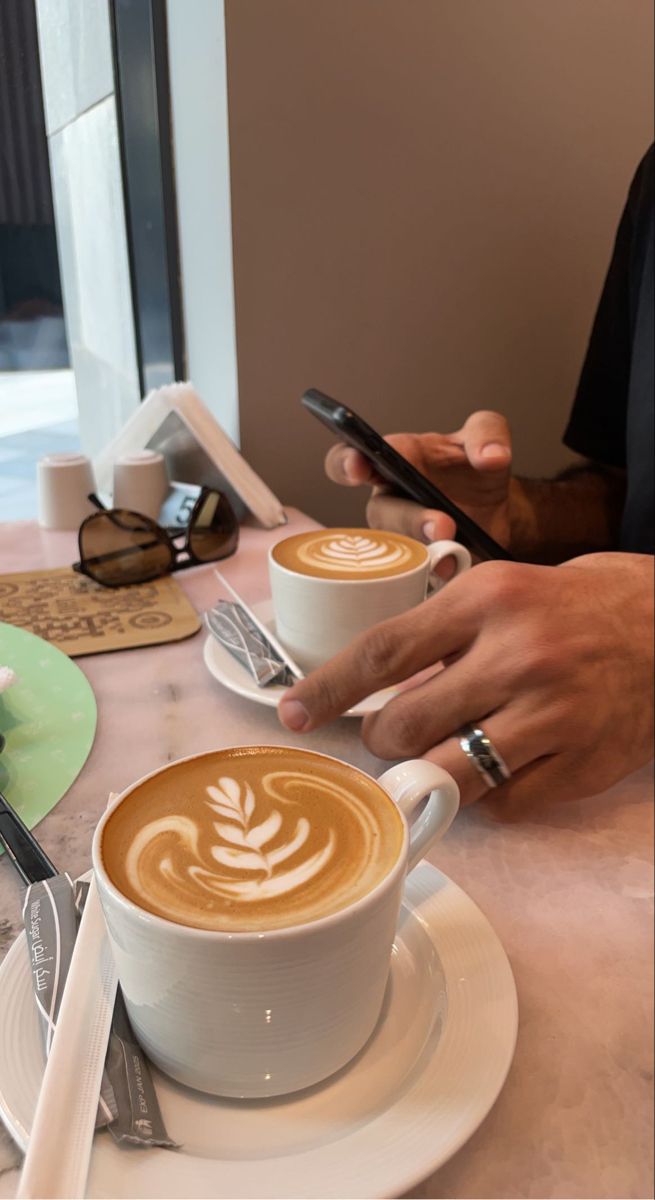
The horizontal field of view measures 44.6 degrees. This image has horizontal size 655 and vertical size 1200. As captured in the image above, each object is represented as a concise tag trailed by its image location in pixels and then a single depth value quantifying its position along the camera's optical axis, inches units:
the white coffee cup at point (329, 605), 23.7
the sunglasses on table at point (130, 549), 33.6
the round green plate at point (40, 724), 19.8
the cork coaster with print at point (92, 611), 28.2
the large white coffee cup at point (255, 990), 10.6
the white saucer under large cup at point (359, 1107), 10.4
